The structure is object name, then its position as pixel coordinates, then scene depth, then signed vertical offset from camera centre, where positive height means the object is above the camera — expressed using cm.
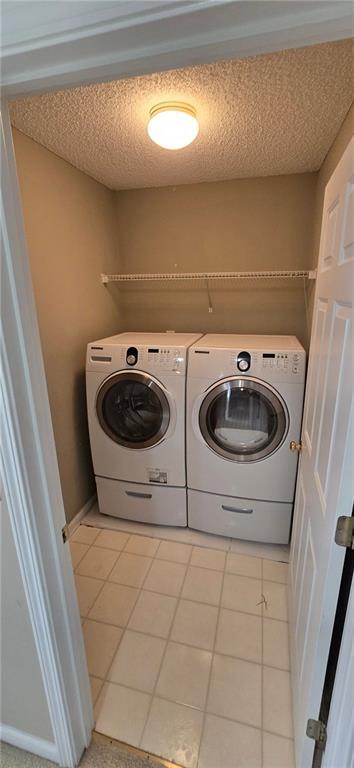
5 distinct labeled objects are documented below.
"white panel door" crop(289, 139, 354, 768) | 79 -43
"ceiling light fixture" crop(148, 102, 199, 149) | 138 +67
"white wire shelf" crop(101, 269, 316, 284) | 207 +9
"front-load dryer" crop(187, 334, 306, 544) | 173 -76
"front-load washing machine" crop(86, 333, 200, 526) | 188 -76
